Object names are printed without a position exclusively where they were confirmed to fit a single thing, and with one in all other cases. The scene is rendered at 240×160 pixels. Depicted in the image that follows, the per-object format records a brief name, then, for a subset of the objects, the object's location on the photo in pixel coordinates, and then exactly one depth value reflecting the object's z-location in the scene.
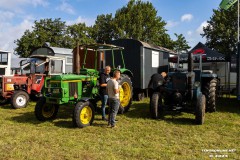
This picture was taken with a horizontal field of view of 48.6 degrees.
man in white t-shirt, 6.55
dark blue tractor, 7.51
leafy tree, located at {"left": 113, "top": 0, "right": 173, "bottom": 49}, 37.28
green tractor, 6.58
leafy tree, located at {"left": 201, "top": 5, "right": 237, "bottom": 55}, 33.28
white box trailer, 12.04
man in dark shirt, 7.24
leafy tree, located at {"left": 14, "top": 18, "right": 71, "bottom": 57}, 37.66
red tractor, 9.70
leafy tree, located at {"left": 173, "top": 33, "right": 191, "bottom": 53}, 38.91
